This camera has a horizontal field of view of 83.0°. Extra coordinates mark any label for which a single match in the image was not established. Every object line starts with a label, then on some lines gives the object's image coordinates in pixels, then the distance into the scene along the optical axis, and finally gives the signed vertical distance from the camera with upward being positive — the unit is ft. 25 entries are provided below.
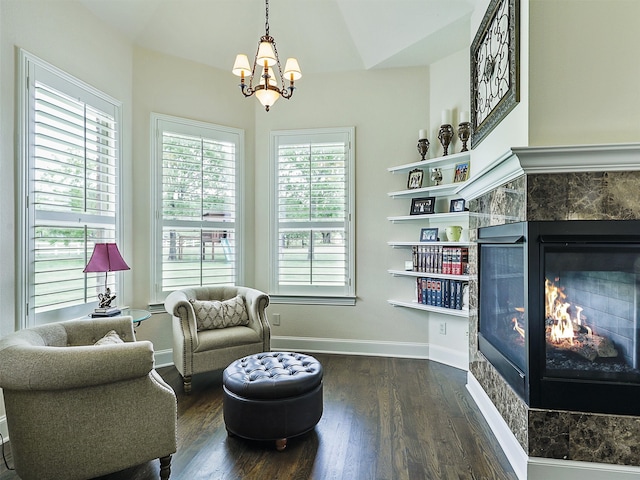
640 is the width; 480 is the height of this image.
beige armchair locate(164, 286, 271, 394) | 10.63 -2.96
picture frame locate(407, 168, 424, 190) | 13.24 +2.28
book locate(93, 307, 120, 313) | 9.80 -1.91
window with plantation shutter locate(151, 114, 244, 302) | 13.07 +1.39
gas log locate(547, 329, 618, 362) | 6.52 -1.92
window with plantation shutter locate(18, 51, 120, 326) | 8.71 +1.43
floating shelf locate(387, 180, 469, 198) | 12.13 +1.76
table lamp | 9.48 -0.63
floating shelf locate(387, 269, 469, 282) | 11.76 -1.19
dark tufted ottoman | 7.59 -3.49
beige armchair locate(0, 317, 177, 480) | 5.65 -2.78
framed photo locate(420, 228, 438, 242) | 12.87 +0.20
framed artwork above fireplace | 7.23 +4.08
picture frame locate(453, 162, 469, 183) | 12.11 +2.31
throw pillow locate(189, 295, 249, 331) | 11.57 -2.39
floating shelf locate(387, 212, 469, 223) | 11.96 +0.84
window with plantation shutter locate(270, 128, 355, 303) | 14.32 +1.05
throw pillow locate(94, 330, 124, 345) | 7.35 -2.06
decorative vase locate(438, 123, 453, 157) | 12.45 +3.64
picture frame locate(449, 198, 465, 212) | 12.12 +1.20
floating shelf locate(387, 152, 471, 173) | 11.88 +2.73
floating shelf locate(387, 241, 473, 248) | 11.75 -0.12
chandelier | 8.67 +4.07
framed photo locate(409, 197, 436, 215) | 12.98 +1.29
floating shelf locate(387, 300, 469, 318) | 11.87 -2.36
